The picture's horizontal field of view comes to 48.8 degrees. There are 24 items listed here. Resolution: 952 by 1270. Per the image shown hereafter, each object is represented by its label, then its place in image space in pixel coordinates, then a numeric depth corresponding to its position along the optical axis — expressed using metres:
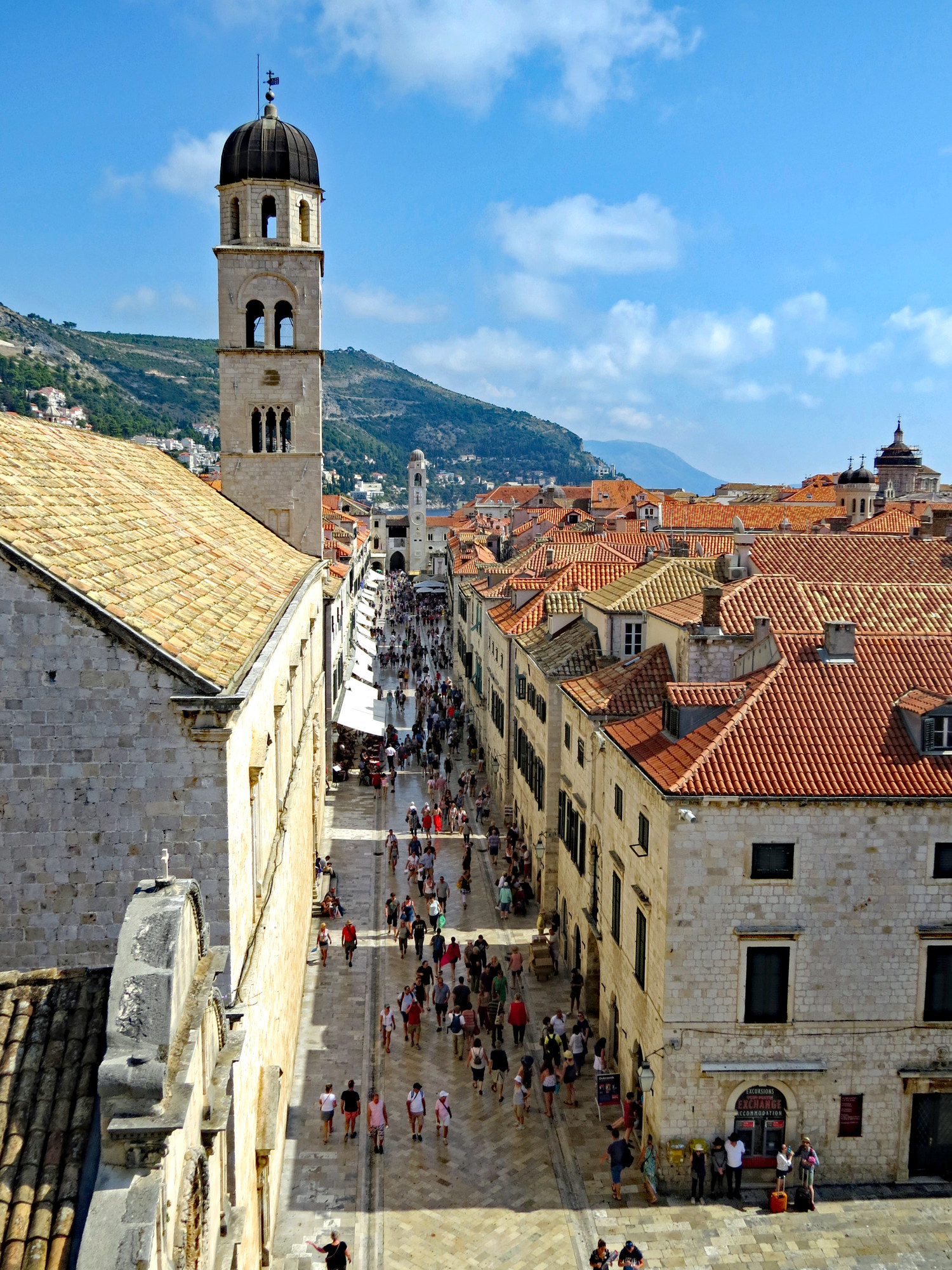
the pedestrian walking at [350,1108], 19.86
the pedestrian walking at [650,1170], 18.27
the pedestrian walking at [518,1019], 23.77
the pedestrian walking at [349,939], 27.38
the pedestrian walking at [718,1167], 18.36
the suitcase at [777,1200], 17.95
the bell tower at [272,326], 34.66
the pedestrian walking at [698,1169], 18.20
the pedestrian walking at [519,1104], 20.55
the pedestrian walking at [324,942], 27.86
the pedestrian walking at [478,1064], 21.95
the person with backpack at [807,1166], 18.03
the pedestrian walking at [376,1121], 19.44
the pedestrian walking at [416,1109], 20.00
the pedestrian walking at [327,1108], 19.75
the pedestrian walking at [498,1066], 21.91
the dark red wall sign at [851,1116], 18.64
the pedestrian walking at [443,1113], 19.89
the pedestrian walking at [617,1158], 18.27
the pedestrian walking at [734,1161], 18.17
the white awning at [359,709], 44.34
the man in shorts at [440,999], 24.81
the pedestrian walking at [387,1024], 23.27
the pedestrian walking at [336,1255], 15.66
